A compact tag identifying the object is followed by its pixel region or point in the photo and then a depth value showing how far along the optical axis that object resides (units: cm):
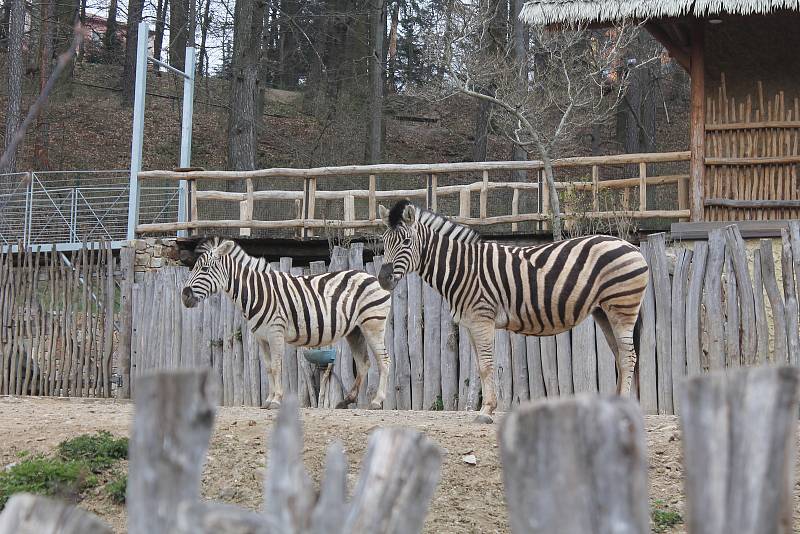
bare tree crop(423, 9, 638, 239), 1400
